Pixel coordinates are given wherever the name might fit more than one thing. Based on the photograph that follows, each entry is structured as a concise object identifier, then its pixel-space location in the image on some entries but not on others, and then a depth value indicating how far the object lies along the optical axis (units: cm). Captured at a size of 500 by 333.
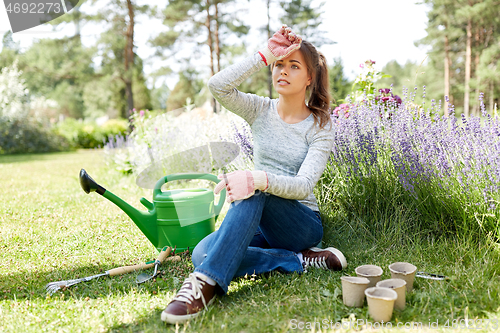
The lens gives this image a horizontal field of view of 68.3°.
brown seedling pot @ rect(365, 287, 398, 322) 142
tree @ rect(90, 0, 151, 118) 1328
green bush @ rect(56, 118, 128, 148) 1495
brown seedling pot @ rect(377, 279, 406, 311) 152
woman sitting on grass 166
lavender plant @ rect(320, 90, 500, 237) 203
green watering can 224
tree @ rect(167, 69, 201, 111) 1828
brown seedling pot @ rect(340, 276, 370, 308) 157
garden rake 186
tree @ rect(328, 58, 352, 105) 1292
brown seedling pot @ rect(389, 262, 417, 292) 168
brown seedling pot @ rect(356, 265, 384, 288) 167
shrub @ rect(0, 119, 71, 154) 1193
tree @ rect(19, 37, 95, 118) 1374
